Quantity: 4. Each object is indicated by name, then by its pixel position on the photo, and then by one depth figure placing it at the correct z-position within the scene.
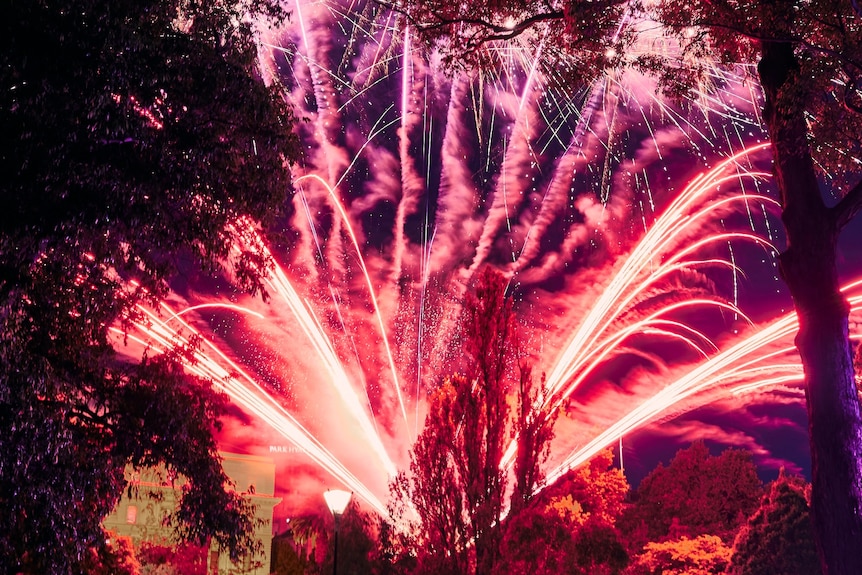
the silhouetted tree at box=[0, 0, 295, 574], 9.38
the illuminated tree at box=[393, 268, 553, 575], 18.45
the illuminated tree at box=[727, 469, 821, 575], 26.89
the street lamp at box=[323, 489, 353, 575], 18.23
